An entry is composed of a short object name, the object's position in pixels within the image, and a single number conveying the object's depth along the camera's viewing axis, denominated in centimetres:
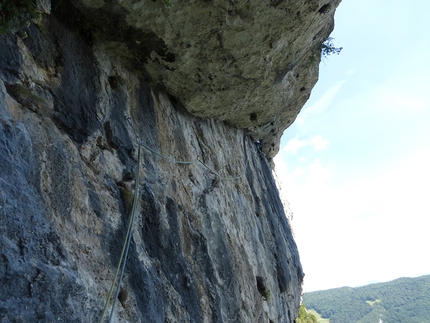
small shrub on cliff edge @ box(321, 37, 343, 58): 1367
